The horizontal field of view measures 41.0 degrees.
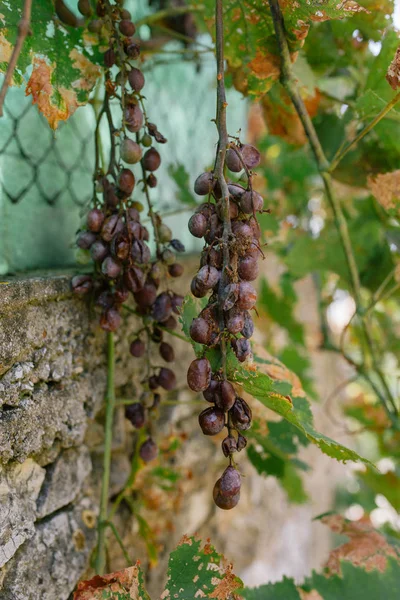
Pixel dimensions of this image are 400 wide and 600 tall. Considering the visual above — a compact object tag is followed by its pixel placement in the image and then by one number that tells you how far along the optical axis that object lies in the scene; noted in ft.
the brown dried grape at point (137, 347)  2.45
